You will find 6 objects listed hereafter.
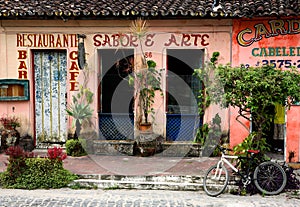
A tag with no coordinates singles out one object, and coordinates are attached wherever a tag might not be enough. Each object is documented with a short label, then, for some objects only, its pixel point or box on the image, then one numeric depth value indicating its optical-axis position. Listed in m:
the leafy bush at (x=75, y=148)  11.02
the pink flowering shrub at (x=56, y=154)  8.80
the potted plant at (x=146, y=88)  11.18
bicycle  8.16
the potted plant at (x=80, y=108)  11.15
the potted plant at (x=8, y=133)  11.33
